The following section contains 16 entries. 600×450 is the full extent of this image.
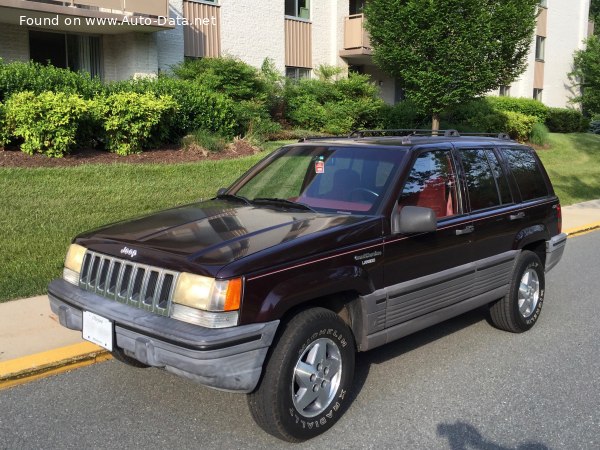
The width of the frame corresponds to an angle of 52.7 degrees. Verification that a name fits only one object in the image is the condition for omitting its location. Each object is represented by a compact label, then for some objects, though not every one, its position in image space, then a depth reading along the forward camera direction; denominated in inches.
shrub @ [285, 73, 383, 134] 683.4
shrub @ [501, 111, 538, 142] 856.9
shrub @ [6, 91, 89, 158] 395.2
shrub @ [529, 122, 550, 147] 885.8
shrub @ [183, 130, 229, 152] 489.1
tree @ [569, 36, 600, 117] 1202.0
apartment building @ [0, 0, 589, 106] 563.8
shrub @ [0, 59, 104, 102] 428.5
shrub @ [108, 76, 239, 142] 490.0
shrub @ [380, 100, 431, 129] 789.9
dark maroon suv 129.9
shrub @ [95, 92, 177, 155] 433.4
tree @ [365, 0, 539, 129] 565.0
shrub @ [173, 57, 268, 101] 608.7
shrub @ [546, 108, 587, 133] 1109.7
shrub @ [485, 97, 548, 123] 1014.4
